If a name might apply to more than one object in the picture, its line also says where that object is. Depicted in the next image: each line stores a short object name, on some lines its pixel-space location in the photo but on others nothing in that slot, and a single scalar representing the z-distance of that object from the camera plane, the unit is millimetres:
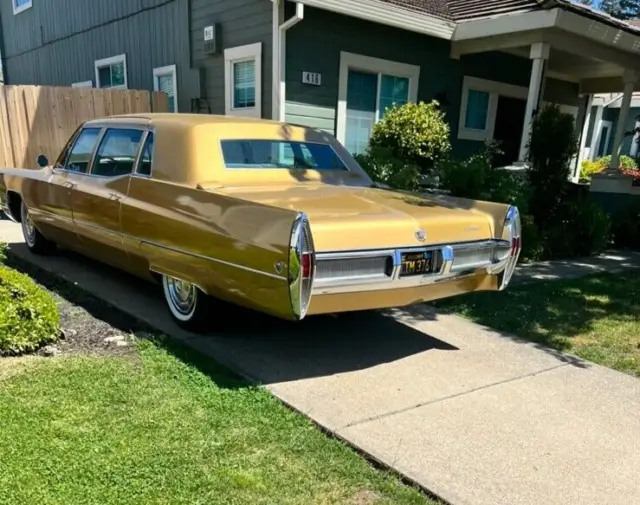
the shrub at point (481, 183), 7637
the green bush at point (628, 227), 9547
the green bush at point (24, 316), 3834
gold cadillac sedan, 3352
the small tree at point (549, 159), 7984
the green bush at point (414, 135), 8875
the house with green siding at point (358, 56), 8984
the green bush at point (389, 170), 7465
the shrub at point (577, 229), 8391
